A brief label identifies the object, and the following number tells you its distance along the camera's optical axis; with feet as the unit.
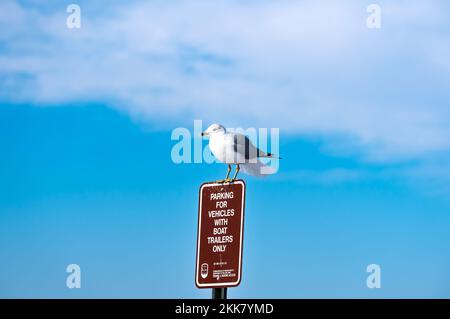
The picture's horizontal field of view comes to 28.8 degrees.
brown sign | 38.75
